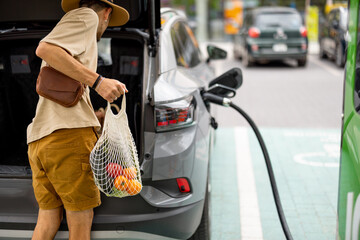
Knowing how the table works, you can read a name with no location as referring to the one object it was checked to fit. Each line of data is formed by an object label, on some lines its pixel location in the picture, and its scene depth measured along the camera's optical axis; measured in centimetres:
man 251
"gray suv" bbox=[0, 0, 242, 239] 292
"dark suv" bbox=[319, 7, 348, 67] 1386
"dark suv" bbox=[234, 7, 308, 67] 1431
